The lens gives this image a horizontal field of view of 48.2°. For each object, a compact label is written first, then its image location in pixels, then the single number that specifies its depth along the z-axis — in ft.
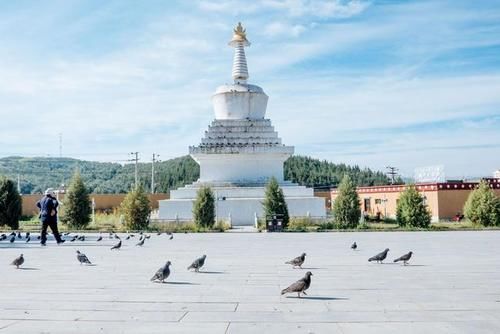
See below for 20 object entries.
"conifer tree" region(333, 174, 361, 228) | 102.17
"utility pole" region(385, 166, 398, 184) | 275.18
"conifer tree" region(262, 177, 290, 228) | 99.40
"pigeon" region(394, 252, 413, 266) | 42.32
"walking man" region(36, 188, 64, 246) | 64.75
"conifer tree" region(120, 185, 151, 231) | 102.06
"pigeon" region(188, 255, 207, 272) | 38.63
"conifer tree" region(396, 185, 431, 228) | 100.01
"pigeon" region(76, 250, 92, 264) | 42.78
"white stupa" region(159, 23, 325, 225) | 115.55
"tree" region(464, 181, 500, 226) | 99.66
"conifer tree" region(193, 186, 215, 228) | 100.58
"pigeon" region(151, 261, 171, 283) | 33.35
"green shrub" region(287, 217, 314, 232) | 98.78
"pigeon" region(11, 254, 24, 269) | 41.27
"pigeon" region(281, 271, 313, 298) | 27.99
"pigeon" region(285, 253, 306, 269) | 39.93
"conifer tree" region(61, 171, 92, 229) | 107.55
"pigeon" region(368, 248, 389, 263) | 43.62
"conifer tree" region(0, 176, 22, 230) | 108.17
